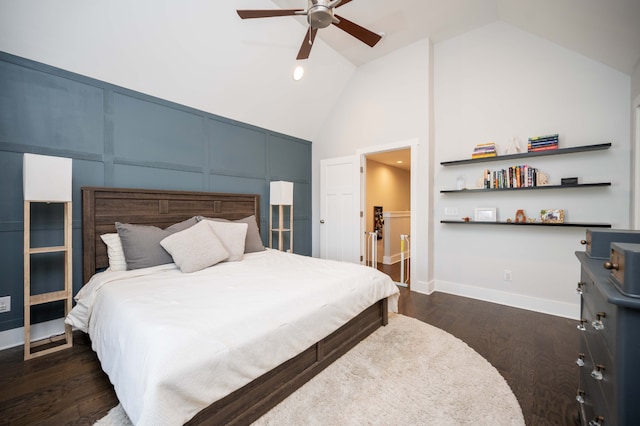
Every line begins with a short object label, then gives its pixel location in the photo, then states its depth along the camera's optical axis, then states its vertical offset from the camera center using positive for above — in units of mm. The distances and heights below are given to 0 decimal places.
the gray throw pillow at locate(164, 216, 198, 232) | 2838 -146
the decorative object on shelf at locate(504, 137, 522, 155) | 3080 +785
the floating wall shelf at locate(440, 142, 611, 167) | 2586 +669
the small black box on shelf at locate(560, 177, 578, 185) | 2714 +345
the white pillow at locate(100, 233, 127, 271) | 2489 -396
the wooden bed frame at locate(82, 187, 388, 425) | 1415 -450
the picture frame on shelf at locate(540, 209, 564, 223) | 2832 -26
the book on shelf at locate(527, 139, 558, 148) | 2838 +784
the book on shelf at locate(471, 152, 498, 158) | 3198 +730
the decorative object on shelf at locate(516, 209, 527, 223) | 3050 -41
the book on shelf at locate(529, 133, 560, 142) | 2834 +844
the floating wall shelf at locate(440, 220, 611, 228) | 2612 -113
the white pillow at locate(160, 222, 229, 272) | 2408 -349
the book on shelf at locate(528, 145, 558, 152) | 2842 +726
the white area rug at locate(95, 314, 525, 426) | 1477 -1157
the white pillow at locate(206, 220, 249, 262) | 2838 -271
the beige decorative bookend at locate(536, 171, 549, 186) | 2920 +390
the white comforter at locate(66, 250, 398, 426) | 1127 -633
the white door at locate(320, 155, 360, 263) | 4414 +67
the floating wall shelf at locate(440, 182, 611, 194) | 2586 +291
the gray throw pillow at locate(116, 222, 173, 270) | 2459 -334
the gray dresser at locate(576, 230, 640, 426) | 744 -402
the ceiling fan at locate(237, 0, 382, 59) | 2000 +1649
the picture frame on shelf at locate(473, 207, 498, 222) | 3283 -9
